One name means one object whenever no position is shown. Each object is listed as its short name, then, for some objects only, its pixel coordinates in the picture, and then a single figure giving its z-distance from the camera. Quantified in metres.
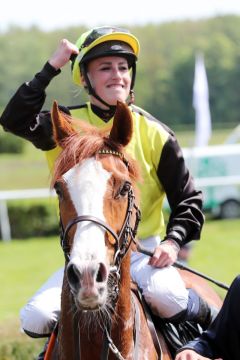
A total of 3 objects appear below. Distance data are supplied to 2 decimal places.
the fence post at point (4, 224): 40.69
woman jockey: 8.37
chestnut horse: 6.27
